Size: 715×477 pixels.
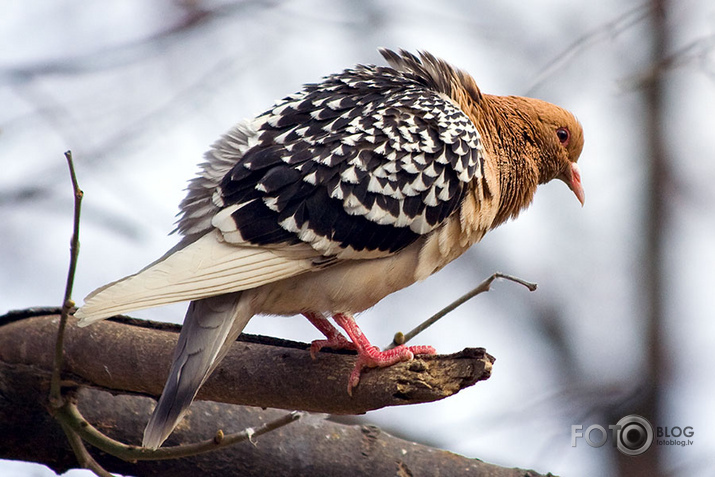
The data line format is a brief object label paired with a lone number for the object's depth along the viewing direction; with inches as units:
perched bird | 302.8
